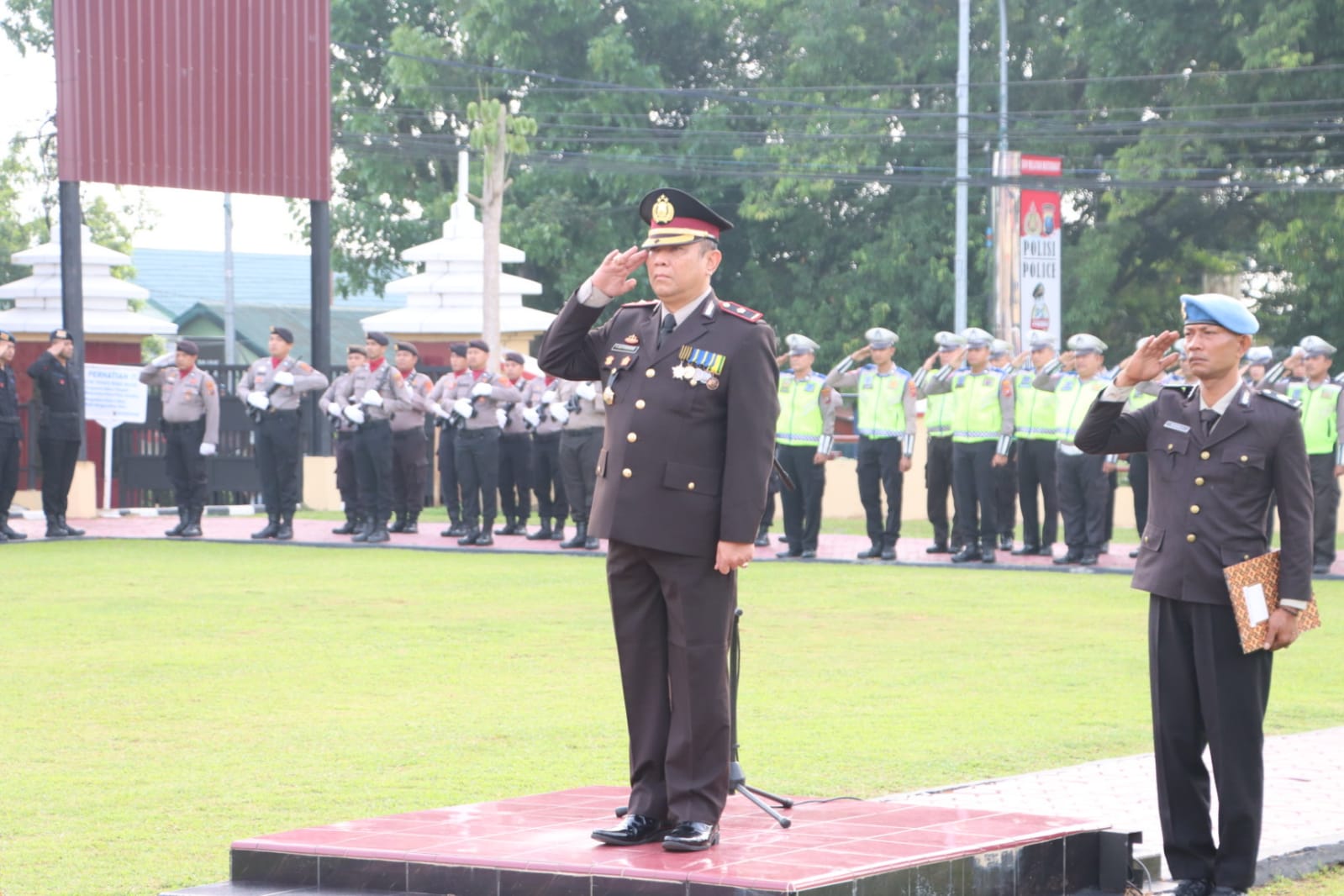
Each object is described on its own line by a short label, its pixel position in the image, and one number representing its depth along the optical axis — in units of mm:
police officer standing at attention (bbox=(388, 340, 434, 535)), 22125
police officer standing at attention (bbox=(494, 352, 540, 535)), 22016
